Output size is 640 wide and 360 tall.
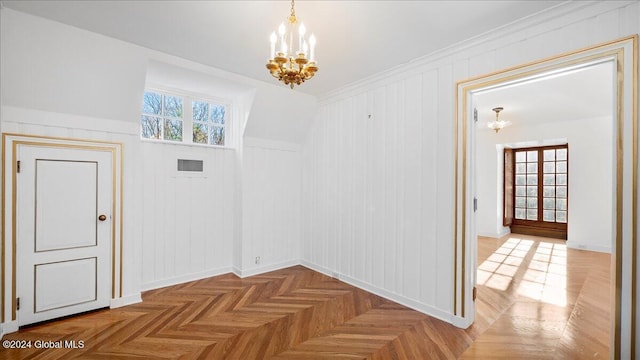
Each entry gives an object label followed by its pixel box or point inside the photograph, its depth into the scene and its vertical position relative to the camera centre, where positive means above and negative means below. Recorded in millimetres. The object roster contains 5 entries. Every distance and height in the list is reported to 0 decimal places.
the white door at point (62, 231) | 2631 -520
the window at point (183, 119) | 3727 +851
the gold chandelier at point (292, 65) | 1823 +777
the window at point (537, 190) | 7113 -199
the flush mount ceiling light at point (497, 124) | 5481 +1138
